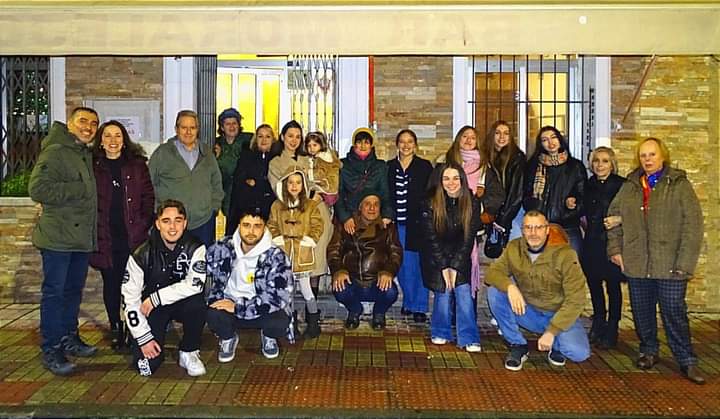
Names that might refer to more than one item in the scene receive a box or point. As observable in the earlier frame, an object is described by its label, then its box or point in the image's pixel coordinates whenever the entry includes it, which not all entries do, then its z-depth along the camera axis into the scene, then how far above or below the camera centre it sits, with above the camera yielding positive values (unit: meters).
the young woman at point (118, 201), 6.26 +0.01
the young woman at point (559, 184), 6.68 +0.18
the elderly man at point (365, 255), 7.02 -0.49
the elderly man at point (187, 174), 6.73 +0.26
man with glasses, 5.79 -0.71
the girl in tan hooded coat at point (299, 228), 6.84 -0.23
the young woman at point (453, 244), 6.50 -0.35
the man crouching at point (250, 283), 6.11 -0.65
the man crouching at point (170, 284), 5.73 -0.63
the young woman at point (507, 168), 6.99 +0.33
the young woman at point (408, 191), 7.25 +0.12
